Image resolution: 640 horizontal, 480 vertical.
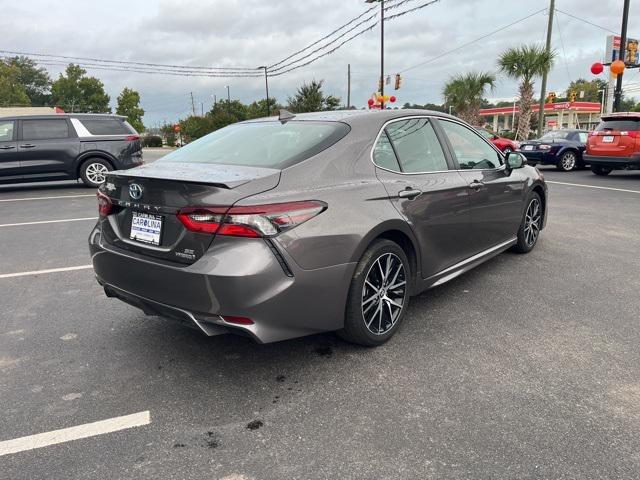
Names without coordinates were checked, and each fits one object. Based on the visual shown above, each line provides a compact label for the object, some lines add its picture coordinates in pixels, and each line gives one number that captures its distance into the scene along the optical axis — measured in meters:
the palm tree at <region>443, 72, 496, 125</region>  33.31
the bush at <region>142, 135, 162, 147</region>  70.69
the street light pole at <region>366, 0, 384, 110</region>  28.17
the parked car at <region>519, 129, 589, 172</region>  15.55
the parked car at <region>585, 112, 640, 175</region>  12.04
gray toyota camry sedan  2.54
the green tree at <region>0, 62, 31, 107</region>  78.88
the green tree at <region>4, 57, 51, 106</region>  104.94
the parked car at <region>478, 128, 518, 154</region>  17.80
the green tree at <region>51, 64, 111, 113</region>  82.00
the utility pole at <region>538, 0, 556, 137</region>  24.53
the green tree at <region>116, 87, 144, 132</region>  83.62
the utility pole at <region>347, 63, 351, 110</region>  60.50
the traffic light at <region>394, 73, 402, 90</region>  34.25
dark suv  10.90
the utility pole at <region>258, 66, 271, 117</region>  48.81
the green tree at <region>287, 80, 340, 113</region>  45.31
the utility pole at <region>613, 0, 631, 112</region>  17.18
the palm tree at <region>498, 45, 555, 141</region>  24.18
